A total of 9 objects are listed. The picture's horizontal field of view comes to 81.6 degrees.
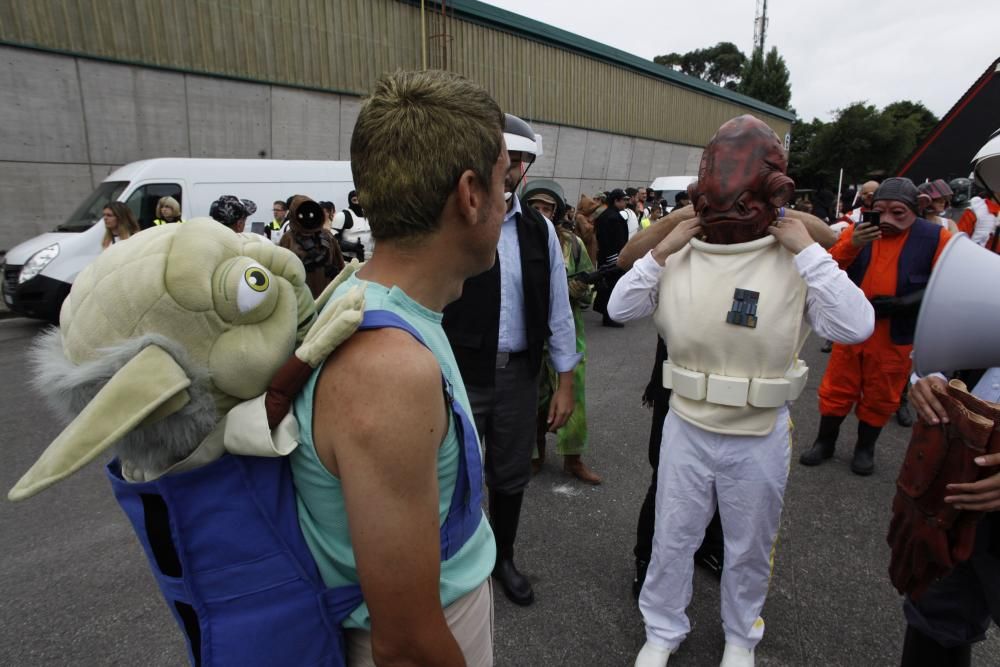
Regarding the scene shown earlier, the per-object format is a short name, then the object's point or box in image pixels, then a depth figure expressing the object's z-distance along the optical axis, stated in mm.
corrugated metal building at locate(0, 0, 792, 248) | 9945
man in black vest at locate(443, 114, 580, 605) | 2365
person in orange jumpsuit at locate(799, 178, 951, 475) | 3707
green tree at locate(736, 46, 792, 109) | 42719
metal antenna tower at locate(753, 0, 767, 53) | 48734
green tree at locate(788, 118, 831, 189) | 36094
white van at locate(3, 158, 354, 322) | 7074
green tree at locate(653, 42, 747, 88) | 60156
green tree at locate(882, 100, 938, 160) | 33250
